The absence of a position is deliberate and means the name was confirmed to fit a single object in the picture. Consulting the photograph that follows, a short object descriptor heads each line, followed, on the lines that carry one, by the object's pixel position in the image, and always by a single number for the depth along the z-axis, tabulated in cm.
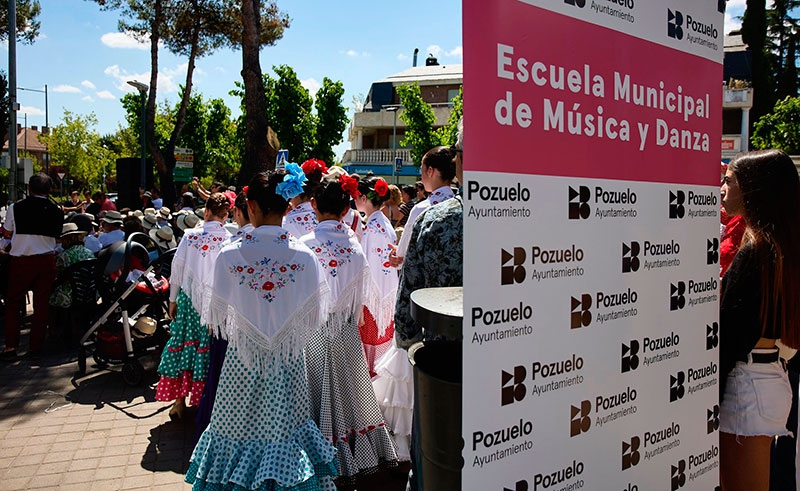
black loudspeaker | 1677
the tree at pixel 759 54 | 3856
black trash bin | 195
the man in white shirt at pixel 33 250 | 671
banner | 168
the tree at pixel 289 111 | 3675
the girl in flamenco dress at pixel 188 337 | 500
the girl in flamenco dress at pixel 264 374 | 316
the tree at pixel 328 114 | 3791
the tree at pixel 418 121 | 3547
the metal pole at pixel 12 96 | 1259
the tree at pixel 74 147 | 4541
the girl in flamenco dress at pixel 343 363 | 384
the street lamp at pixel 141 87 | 1891
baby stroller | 604
